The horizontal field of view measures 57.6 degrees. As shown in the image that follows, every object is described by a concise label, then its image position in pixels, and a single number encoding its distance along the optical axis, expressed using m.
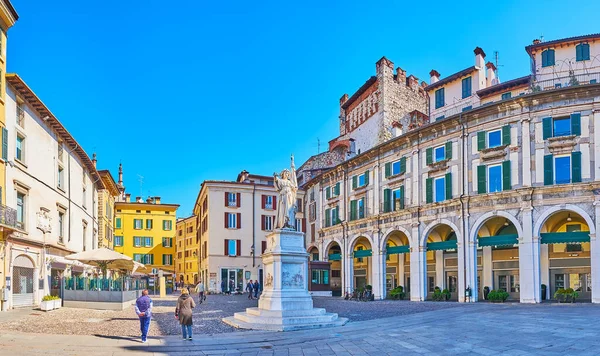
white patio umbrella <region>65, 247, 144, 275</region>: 29.48
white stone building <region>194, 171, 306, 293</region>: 59.69
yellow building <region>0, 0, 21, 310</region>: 24.88
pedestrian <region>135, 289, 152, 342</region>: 15.65
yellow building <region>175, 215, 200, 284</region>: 76.81
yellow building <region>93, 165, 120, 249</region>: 51.28
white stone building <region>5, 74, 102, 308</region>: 26.92
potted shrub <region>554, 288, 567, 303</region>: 31.00
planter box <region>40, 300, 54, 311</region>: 26.06
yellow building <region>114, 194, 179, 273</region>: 78.44
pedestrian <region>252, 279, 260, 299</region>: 41.84
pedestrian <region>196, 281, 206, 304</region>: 34.66
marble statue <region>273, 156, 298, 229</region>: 21.28
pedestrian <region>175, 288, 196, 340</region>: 15.79
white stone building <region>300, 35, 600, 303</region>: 31.80
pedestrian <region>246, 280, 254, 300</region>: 40.72
